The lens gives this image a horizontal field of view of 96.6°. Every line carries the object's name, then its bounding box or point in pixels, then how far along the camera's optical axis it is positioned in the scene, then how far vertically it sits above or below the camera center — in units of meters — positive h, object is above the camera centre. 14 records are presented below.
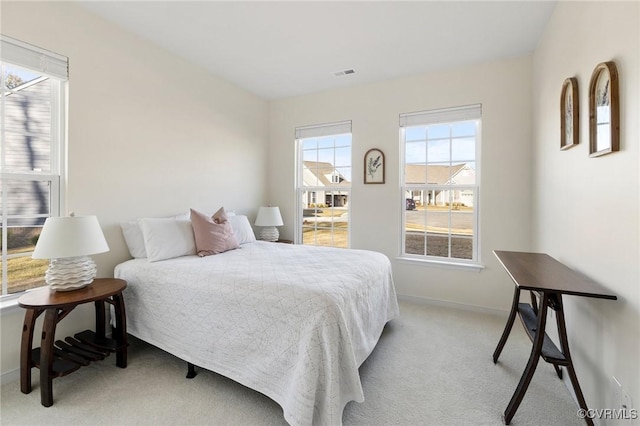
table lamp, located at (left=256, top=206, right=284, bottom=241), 3.92 -0.17
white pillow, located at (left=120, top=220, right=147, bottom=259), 2.54 -0.26
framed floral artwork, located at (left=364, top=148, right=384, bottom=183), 3.68 +0.58
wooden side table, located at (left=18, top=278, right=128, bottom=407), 1.72 -0.88
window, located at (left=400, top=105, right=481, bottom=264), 3.32 +0.32
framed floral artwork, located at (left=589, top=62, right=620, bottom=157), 1.39 +0.52
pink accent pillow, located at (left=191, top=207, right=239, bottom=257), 2.68 -0.25
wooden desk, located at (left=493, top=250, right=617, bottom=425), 1.41 -0.46
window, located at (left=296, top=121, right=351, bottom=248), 4.03 +0.38
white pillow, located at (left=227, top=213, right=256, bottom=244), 3.28 -0.22
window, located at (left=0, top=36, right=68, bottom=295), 2.00 +0.44
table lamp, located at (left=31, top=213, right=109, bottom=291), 1.78 -0.25
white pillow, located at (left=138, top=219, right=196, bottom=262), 2.42 -0.25
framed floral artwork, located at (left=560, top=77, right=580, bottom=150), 1.85 +0.66
